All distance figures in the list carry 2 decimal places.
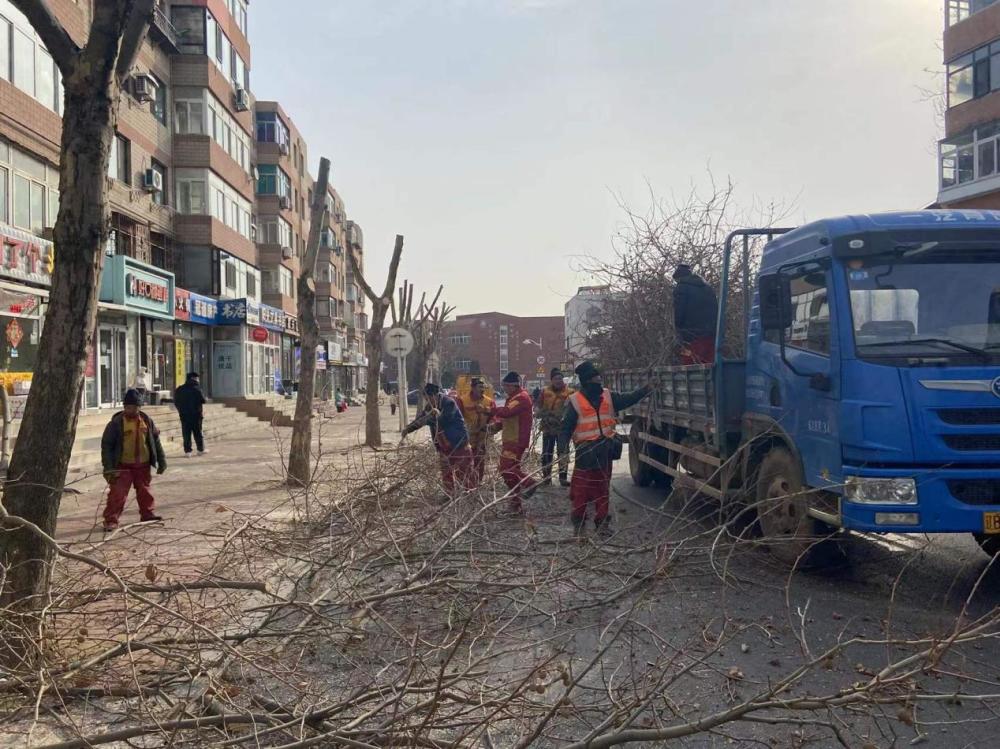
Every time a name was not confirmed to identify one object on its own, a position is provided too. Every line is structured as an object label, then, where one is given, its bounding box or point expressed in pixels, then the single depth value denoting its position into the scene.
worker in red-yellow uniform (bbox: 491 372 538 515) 7.04
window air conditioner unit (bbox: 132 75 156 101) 24.30
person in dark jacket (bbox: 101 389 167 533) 8.94
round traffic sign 16.50
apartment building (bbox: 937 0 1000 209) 27.33
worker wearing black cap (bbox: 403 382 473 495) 8.60
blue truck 5.34
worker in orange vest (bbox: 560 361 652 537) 7.43
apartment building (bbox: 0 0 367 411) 16.64
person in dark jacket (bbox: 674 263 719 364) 9.17
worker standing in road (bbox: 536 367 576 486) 7.48
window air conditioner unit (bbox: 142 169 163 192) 25.39
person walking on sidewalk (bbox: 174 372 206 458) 16.52
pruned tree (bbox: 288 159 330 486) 11.91
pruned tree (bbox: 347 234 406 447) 16.75
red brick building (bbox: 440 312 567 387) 116.56
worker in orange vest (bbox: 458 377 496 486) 10.03
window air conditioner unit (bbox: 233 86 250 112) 31.98
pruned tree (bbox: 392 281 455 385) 29.67
